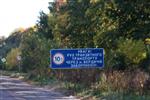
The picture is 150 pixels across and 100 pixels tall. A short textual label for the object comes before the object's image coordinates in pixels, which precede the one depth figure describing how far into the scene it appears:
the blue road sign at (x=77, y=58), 31.44
